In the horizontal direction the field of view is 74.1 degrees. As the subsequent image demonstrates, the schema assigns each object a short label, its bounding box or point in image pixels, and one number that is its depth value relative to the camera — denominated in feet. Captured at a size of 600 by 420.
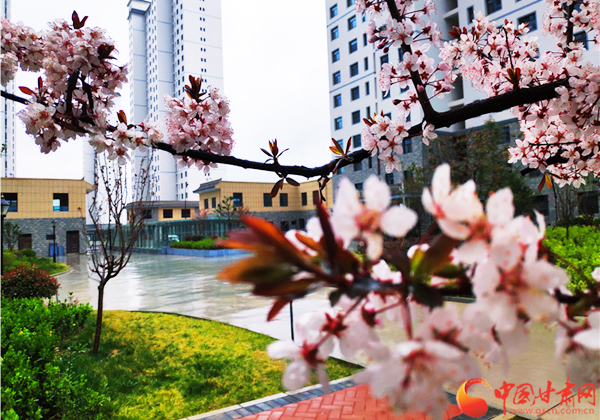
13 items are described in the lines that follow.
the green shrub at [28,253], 72.23
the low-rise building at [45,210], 100.37
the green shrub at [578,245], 23.35
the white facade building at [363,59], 76.31
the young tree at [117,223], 19.85
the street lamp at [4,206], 36.68
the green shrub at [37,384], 10.61
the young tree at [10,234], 82.54
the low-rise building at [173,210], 143.33
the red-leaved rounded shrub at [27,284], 26.68
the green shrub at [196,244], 91.45
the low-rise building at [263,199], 128.06
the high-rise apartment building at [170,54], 214.90
